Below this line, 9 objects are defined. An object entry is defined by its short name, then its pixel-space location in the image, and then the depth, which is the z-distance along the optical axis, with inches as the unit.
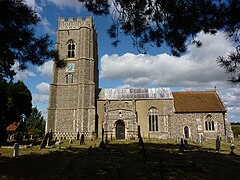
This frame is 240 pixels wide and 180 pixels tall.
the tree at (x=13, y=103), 788.6
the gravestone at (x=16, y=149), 461.4
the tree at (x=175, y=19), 199.6
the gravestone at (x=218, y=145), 578.9
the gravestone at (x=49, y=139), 692.5
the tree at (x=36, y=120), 1966.8
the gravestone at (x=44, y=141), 638.8
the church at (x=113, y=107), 1111.0
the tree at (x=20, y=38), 210.8
